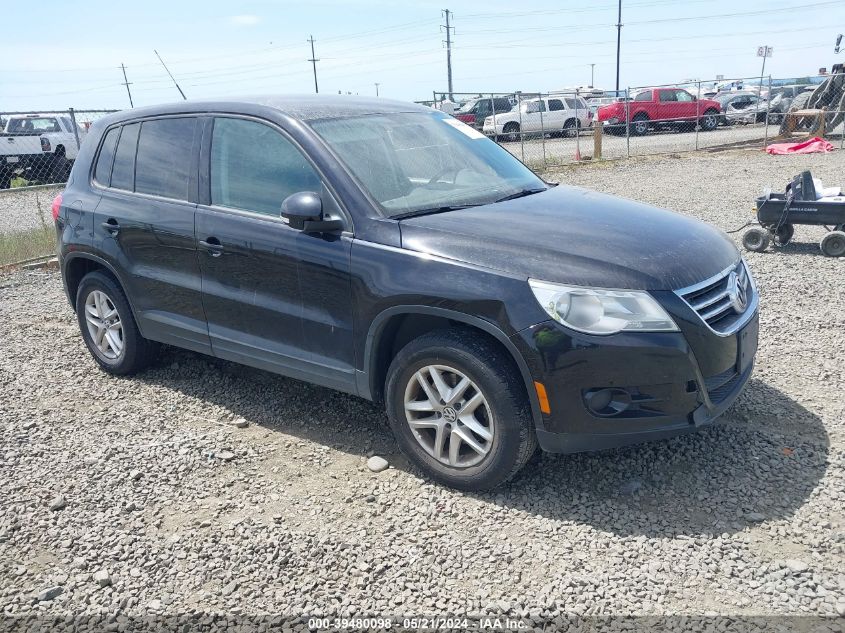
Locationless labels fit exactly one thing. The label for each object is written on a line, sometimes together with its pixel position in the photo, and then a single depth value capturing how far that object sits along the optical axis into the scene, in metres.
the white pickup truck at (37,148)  18.50
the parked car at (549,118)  26.25
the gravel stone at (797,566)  2.87
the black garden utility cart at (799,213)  7.65
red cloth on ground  18.70
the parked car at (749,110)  27.56
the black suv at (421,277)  3.15
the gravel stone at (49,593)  2.97
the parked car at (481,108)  26.97
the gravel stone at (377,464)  3.84
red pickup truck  28.11
